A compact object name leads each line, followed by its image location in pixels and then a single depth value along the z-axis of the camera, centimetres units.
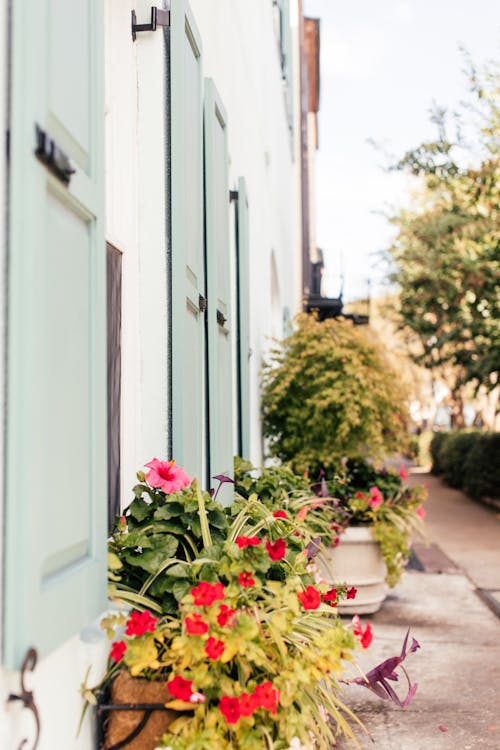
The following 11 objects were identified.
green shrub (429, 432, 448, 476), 2461
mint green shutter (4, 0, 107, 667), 154
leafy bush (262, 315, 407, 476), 663
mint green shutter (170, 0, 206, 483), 307
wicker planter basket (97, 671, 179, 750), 210
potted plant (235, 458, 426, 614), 605
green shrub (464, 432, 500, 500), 1598
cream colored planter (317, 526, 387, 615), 609
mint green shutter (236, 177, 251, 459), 539
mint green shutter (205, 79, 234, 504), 373
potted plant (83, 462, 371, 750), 199
